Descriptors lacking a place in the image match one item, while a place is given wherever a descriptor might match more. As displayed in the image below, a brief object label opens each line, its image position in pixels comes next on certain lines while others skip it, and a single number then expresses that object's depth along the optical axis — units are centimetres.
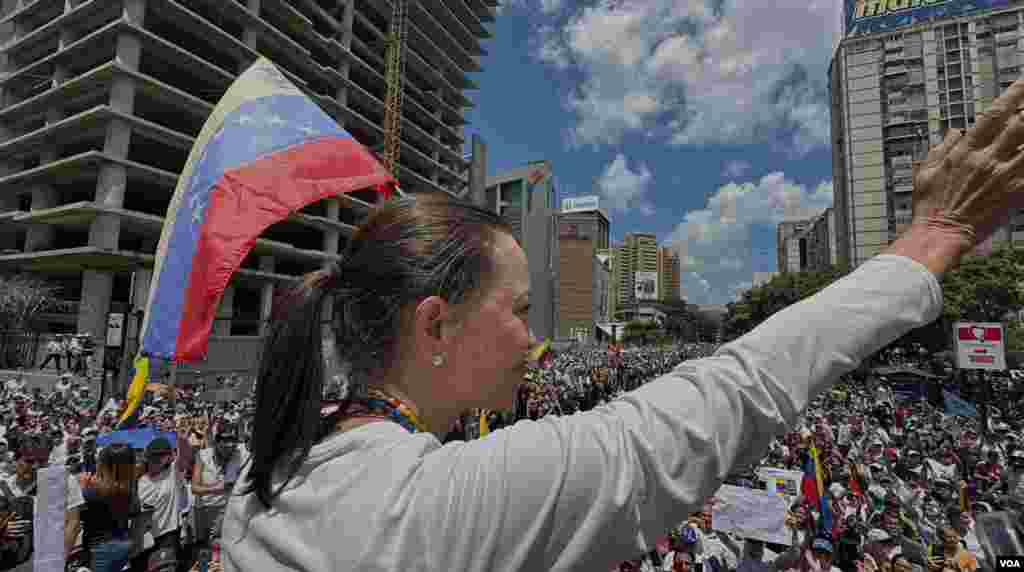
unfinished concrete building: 2712
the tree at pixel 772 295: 3736
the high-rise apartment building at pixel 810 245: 7794
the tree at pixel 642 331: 8588
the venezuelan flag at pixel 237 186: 302
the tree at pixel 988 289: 2567
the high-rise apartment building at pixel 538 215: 6175
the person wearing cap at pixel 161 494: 442
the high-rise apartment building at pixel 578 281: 10275
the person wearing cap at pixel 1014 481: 669
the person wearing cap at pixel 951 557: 477
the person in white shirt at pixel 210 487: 536
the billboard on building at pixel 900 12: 4541
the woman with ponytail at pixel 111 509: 348
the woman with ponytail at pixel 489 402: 66
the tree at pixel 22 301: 2488
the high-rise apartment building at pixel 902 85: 4472
